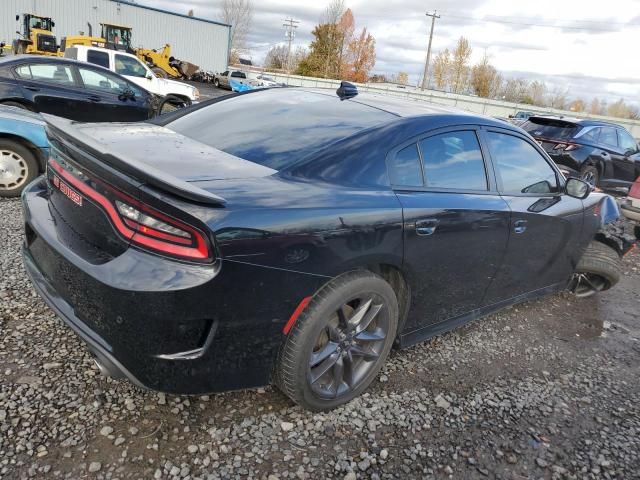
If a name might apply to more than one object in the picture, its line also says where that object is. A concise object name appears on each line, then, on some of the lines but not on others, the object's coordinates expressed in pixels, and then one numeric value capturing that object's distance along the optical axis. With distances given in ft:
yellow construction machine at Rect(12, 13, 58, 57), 75.31
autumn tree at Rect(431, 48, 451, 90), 235.61
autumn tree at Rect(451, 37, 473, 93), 225.76
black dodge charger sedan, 6.12
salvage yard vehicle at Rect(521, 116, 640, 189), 30.81
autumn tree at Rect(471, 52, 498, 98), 231.09
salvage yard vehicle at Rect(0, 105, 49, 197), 15.75
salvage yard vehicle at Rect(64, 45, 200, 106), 47.42
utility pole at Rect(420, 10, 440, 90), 153.07
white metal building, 120.17
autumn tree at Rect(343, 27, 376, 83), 196.03
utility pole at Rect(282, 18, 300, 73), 243.56
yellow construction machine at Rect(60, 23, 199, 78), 92.23
